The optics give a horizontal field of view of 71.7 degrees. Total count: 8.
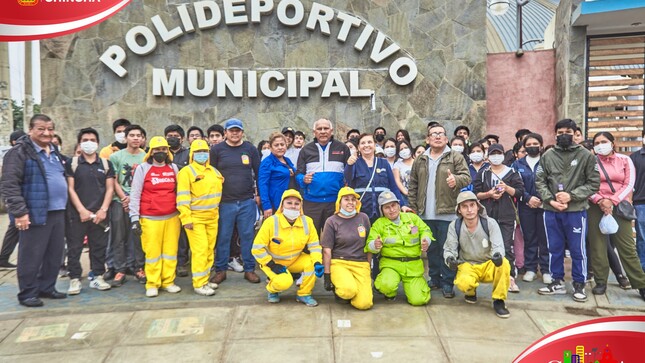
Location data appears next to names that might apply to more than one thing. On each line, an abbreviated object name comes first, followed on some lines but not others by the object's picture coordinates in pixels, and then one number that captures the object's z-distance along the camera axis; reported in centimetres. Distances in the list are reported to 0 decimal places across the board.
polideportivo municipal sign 903
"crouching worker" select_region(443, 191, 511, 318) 439
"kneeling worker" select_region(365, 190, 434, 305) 465
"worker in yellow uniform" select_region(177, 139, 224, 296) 483
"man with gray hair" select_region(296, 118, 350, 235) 520
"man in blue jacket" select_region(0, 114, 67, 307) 436
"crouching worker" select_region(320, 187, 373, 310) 463
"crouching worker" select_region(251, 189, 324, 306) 456
